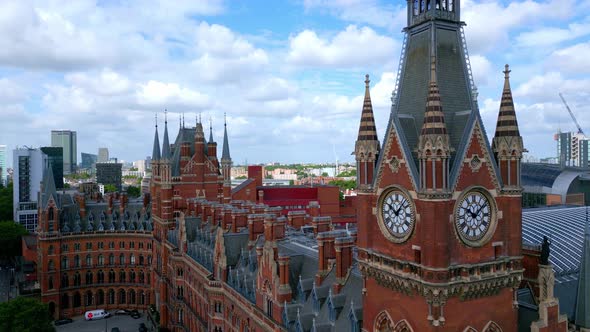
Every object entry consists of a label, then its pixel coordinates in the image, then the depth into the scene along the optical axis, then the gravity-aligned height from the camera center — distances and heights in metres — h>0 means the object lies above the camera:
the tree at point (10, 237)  131.62 -17.23
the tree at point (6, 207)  175.50 -12.10
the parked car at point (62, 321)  94.29 -29.03
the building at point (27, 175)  163.88 -0.53
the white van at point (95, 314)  95.81 -28.11
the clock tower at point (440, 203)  28.81 -2.18
